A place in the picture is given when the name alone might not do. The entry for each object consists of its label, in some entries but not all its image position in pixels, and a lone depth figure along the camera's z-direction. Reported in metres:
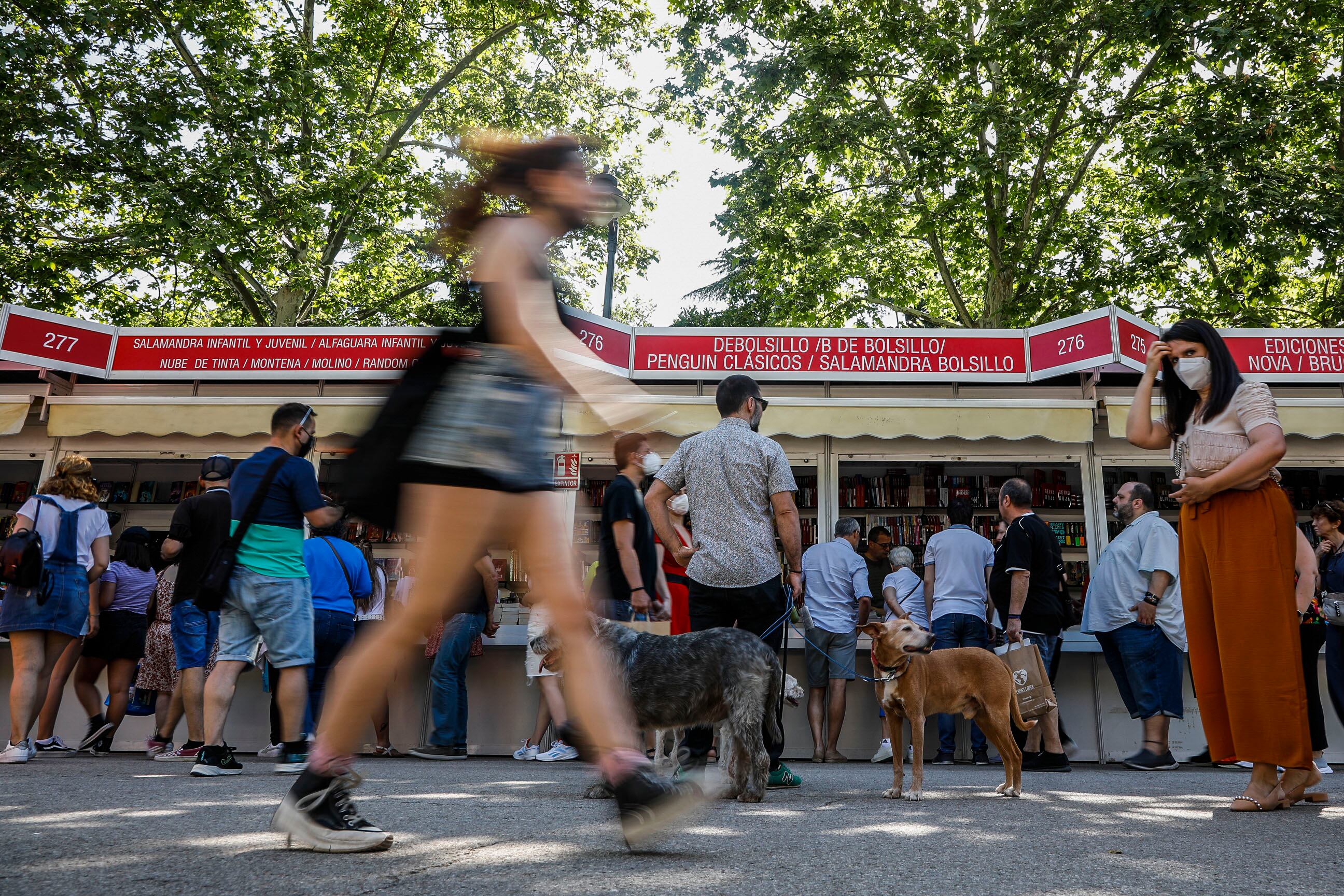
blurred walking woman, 2.49
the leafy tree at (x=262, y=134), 16.70
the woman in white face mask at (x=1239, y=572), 3.88
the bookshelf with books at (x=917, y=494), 11.66
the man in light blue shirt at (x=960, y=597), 8.32
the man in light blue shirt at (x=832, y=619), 8.65
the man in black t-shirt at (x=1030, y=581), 7.57
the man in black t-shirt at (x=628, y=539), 5.38
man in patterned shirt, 5.04
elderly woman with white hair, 9.07
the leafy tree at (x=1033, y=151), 14.54
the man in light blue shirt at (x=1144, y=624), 7.78
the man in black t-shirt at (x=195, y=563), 6.07
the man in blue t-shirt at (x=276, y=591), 5.11
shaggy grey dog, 4.66
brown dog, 5.04
